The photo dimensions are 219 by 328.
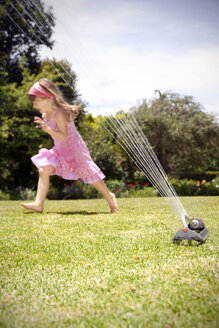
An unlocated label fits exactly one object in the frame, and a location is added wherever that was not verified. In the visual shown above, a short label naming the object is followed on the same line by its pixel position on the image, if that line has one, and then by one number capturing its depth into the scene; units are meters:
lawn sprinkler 2.58
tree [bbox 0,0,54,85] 12.81
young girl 4.70
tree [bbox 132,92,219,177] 13.41
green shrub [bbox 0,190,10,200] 11.09
